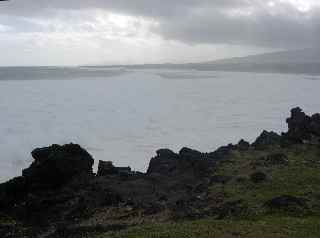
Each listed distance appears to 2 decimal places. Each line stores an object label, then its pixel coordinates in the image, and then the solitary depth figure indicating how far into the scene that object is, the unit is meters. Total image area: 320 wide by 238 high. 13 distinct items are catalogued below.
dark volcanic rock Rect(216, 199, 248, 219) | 19.72
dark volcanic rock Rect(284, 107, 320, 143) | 34.72
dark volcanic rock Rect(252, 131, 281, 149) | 34.16
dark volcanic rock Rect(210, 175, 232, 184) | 25.23
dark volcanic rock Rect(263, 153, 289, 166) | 28.02
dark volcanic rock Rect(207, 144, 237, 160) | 31.21
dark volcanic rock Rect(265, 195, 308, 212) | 19.98
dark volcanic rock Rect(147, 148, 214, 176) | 27.88
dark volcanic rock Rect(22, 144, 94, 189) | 26.05
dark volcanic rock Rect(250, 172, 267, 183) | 24.39
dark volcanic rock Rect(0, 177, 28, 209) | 24.75
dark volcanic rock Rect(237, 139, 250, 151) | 34.07
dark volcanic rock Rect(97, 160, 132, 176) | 28.31
